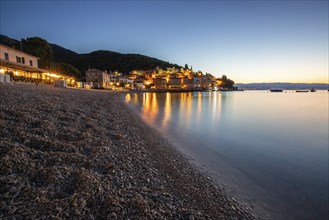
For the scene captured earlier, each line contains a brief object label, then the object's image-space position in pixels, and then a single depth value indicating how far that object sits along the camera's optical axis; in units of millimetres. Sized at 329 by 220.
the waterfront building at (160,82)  146875
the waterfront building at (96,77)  90125
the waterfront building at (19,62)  28416
